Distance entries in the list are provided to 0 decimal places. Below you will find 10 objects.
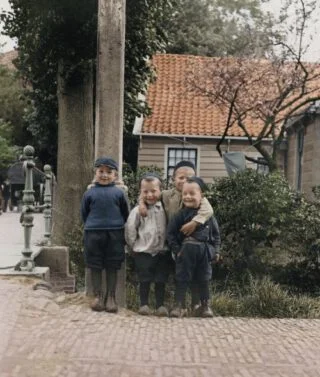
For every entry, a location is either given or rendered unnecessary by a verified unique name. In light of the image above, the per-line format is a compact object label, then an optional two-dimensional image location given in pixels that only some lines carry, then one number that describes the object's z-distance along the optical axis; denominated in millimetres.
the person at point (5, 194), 29502
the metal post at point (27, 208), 7145
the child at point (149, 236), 6547
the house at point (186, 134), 21312
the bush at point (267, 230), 9164
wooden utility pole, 7125
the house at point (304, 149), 15562
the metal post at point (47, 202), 9358
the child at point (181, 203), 6465
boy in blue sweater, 6469
